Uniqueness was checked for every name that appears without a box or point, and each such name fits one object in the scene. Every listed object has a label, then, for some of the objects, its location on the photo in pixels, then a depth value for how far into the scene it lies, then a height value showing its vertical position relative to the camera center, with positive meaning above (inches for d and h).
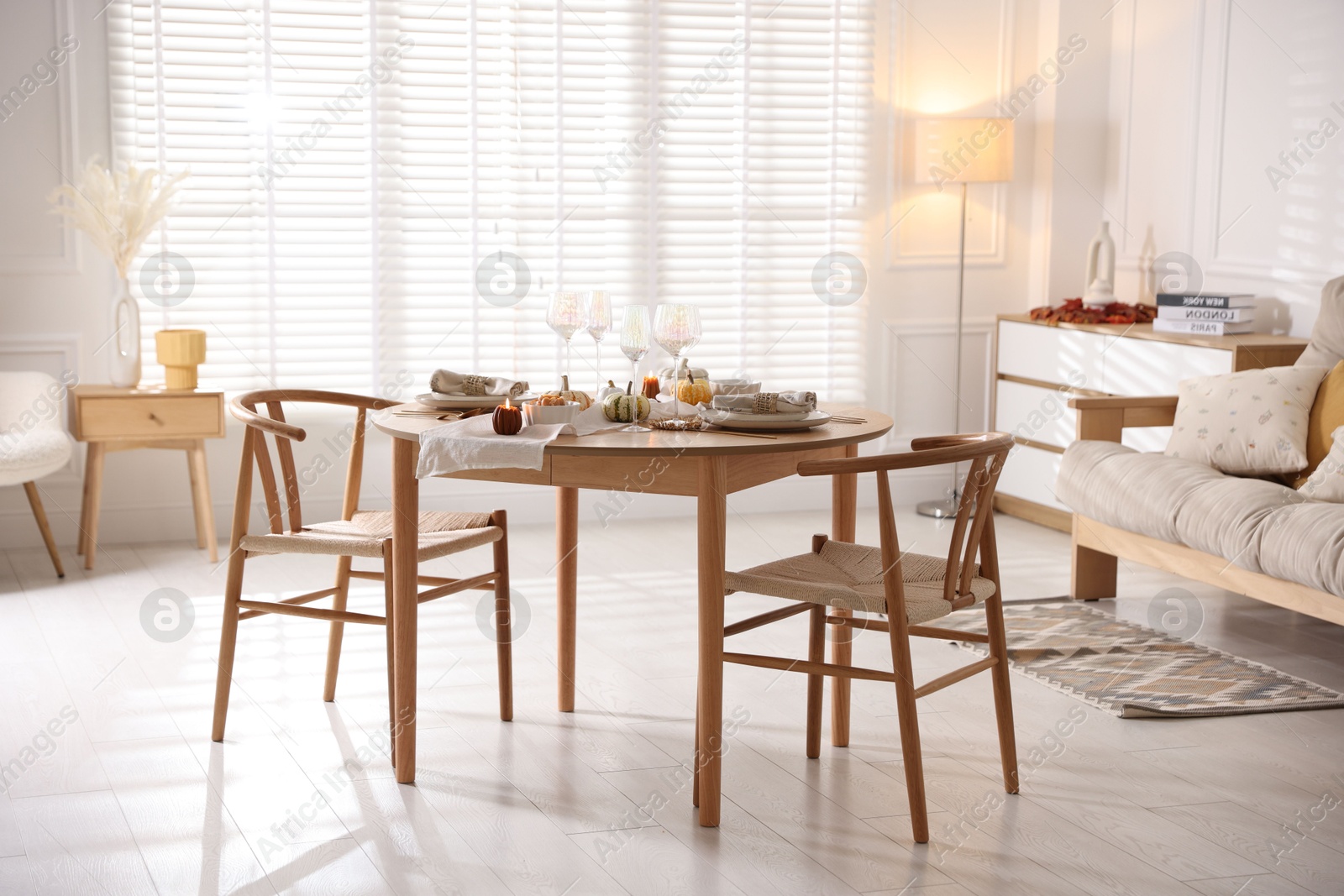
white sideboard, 174.4 -10.3
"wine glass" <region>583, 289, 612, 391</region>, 108.9 -1.5
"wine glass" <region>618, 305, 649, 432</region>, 107.2 -3.1
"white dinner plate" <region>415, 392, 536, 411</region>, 112.3 -9.2
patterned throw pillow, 150.9 -13.4
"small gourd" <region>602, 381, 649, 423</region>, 106.4 -9.0
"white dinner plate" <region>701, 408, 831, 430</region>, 102.3 -9.6
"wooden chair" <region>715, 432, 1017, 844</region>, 95.4 -21.4
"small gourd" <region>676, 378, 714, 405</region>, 110.1 -8.0
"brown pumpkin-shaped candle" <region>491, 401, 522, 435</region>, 100.0 -9.5
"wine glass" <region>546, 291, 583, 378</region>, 109.1 -1.6
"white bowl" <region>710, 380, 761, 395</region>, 113.4 -7.8
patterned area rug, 127.0 -37.1
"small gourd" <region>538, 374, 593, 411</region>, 107.8 -8.3
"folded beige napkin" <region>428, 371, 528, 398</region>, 113.3 -7.9
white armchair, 168.7 -19.4
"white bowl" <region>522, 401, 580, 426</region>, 103.7 -9.3
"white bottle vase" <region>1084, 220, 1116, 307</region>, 205.8 +4.6
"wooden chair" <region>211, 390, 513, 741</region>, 111.0 -21.0
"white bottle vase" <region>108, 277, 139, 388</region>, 183.8 -7.8
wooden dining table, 97.0 -13.6
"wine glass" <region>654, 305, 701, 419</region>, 105.5 -2.7
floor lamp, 209.3 +23.1
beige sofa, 128.4 -22.4
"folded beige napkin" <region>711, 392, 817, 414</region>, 103.2 -8.3
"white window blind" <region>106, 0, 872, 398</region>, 194.7 +18.4
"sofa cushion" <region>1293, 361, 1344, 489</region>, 149.8 -12.7
